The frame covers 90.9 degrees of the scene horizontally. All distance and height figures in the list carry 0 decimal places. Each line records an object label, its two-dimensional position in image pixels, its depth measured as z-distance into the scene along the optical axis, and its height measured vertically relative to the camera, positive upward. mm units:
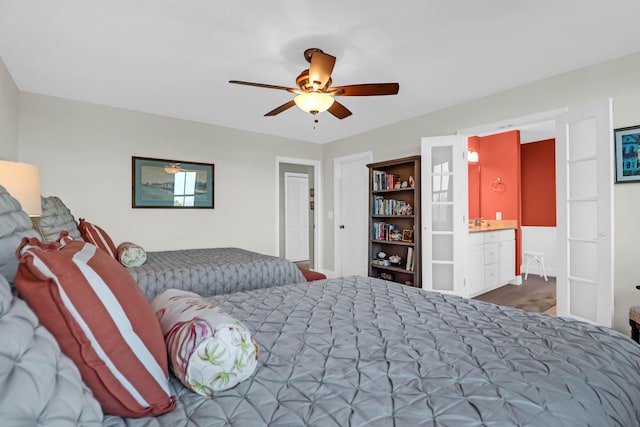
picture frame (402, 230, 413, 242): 4266 -309
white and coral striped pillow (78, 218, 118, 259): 2537 -183
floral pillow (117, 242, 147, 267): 2746 -364
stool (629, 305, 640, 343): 2123 -746
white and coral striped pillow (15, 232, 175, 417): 665 -257
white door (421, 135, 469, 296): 3787 +11
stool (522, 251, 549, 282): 5445 -837
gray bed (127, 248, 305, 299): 2404 -492
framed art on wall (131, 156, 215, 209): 4023 +415
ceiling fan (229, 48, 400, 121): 2290 +954
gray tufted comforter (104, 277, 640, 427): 756 -475
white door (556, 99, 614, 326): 2541 -5
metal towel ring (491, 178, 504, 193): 5582 +484
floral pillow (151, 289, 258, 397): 831 -376
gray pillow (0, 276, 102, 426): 465 -269
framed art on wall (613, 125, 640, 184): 2596 +494
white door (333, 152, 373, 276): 5172 +7
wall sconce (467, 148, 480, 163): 5559 +1016
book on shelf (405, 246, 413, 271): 4191 -625
